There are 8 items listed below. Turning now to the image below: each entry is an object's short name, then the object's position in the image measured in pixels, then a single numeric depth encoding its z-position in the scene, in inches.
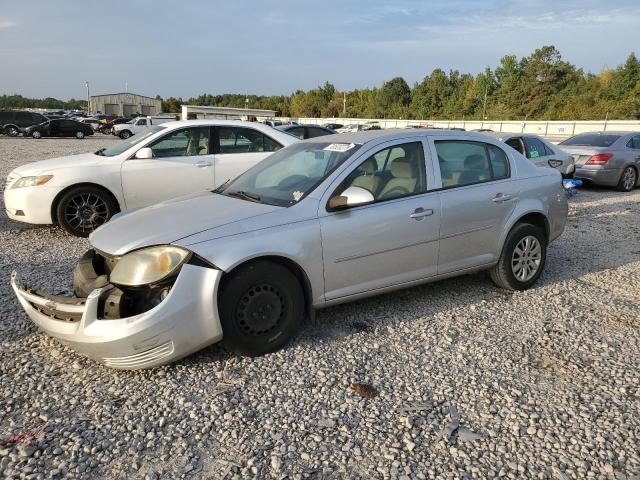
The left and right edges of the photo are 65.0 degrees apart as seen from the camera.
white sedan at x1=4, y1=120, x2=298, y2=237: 259.4
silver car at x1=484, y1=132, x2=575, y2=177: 367.6
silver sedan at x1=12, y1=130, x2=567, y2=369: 124.3
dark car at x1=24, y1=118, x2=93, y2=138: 1392.7
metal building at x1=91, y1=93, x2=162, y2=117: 3356.3
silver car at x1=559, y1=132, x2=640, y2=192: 456.8
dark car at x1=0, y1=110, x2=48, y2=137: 1395.2
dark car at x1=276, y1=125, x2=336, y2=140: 521.0
